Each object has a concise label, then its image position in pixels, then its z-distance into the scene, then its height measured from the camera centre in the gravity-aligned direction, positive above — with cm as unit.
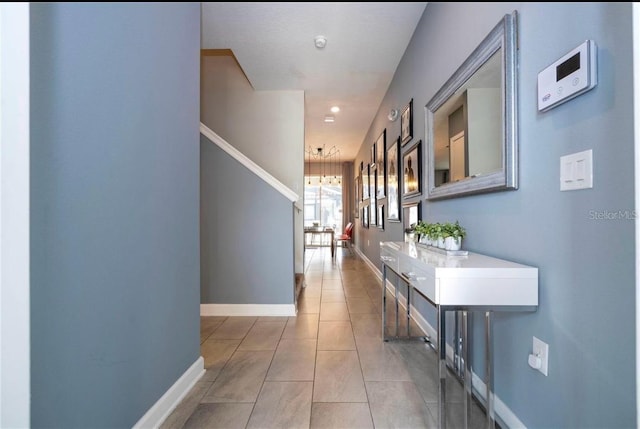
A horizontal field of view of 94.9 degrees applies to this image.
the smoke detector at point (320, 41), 279 +169
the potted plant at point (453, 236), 167 -12
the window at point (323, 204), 1052 +42
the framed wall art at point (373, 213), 505 +5
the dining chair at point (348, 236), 820 -59
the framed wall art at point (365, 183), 606 +71
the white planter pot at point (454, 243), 167 -16
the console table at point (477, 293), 119 -32
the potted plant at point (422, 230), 193 -10
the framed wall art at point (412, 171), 263 +43
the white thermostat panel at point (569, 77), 92 +48
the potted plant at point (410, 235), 225 -17
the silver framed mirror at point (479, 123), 134 +53
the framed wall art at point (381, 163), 432 +83
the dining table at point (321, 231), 751 -40
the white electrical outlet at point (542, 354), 115 -55
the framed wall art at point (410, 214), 267 +2
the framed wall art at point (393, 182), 346 +42
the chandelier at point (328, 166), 890 +169
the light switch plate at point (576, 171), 94 +15
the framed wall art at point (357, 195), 762 +58
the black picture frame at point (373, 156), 526 +108
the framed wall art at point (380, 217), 444 -2
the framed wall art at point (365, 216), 605 -1
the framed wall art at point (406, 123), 290 +95
